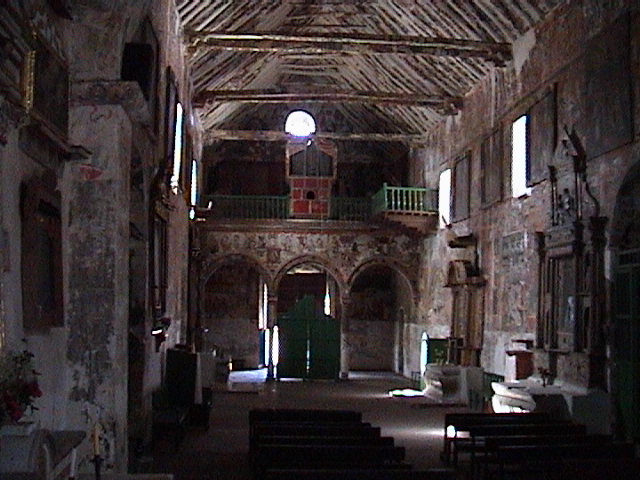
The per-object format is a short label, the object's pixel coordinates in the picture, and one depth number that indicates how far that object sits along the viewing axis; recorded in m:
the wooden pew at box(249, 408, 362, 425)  12.30
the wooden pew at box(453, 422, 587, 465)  11.31
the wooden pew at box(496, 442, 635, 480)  9.54
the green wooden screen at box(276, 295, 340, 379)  27.25
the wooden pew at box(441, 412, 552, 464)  12.12
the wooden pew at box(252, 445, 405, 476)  9.27
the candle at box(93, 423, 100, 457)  5.38
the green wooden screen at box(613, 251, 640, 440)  13.33
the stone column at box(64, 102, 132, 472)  9.59
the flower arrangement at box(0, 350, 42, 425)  5.92
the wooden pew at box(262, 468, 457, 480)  7.57
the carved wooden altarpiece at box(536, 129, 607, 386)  14.45
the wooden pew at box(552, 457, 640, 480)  7.75
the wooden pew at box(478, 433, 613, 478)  10.27
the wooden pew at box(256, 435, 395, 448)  9.82
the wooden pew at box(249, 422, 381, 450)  10.62
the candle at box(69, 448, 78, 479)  7.07
